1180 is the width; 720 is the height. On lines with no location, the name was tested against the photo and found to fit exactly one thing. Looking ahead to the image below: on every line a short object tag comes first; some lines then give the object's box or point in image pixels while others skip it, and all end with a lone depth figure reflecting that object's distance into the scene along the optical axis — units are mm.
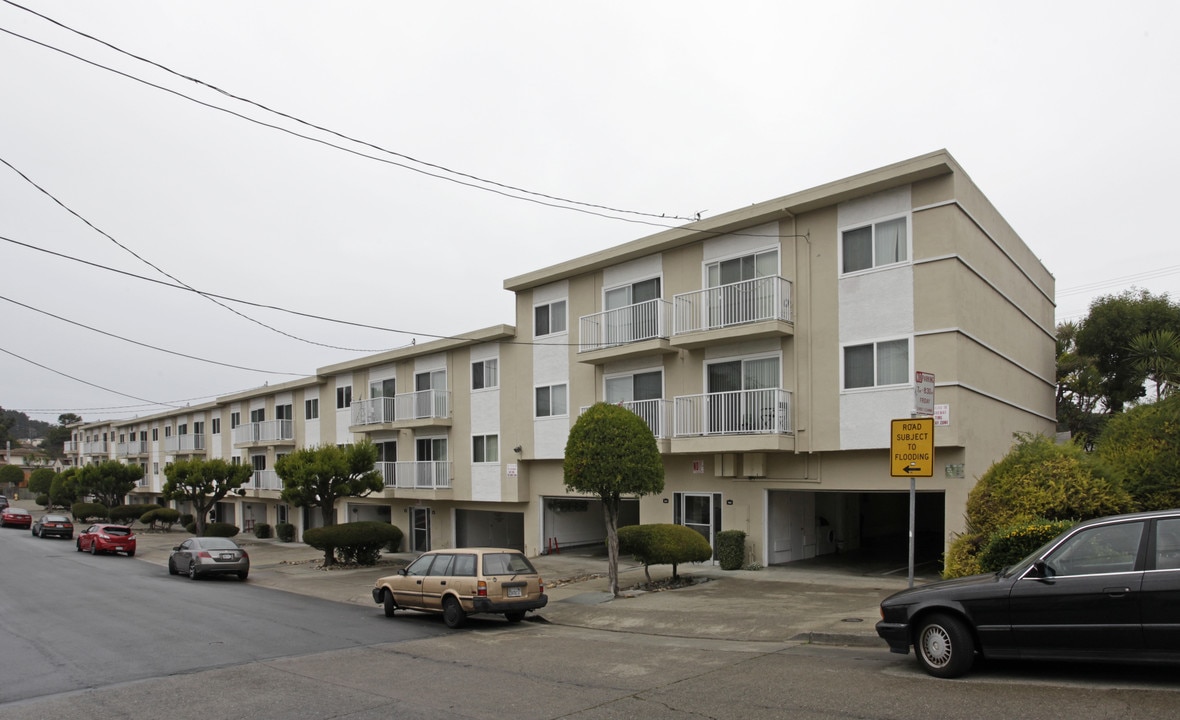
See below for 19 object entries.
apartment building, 17453
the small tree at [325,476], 28391
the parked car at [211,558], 25719
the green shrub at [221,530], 42250
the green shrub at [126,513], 54500
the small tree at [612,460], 17094
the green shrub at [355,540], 27812
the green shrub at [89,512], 57891
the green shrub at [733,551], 20281
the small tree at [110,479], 54750
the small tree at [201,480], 39719
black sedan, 7367
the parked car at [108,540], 35250
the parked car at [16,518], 57656
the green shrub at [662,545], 18047
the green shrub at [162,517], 51053
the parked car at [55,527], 46125
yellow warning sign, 11086
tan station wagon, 14520
